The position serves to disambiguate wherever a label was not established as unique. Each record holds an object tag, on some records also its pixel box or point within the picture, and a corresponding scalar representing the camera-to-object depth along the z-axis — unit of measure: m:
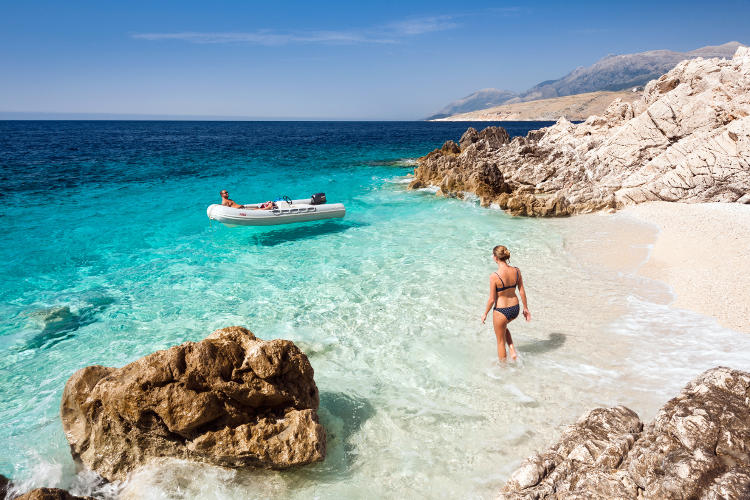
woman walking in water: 6.24
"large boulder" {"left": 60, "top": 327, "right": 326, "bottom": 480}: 4.34
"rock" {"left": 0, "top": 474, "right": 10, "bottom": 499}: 3.86
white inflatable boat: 13.95
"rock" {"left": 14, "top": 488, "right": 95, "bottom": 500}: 3.11
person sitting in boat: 15.03
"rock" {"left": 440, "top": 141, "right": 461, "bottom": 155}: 33.35
